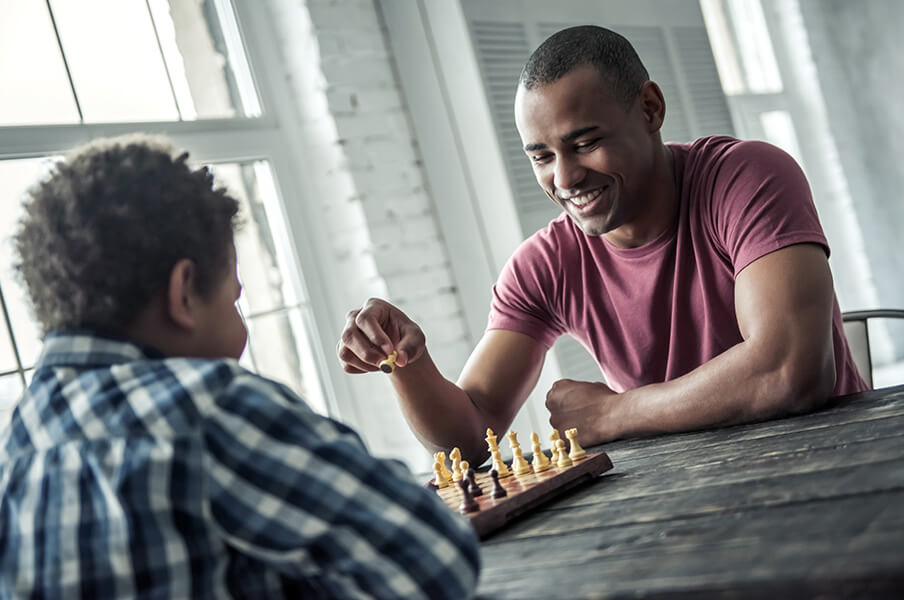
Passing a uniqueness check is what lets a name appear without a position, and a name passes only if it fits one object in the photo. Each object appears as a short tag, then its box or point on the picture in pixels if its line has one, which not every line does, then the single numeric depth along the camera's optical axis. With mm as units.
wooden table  763
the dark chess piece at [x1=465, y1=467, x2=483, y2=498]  1380
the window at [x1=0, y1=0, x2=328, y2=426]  2494
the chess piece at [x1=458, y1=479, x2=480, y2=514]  1248
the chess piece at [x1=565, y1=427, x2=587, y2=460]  1464
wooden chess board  1198
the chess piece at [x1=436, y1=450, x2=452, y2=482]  1534
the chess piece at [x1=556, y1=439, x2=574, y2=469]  1417
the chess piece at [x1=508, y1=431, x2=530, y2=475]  1484
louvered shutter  3150
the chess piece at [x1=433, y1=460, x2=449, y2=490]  1548
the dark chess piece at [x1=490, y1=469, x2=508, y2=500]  1279
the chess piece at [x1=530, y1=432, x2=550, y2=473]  1460
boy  786
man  1613
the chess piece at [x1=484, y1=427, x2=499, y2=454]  1558
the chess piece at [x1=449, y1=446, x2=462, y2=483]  1561
